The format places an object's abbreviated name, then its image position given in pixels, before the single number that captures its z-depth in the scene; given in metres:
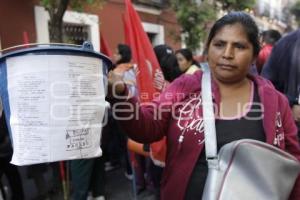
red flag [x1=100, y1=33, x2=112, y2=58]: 4.96
